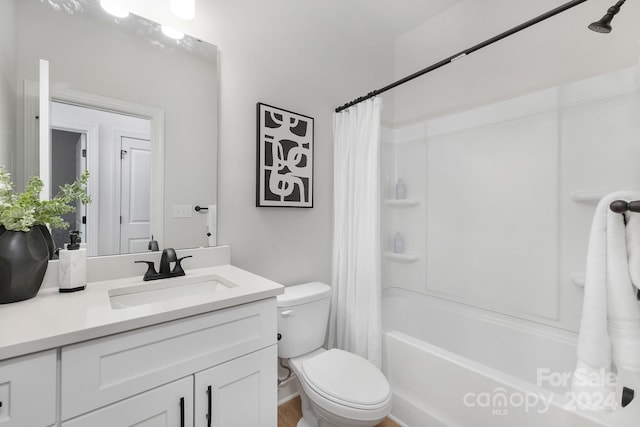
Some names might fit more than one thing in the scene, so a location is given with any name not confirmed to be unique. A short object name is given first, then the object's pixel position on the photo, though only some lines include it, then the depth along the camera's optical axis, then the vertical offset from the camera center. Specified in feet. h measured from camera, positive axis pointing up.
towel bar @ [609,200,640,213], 2.67 +0.08
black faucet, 3.99 -0.82
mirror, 3.59 +1.48
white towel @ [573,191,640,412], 2.79 -0.94
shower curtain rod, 3.59 +2.63
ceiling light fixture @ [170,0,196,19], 4.39 +3.26
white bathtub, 3.76 -2.74
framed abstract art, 5.47 +1.13
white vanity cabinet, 2.37 -1.59
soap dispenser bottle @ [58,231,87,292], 3.34 -0.66
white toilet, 3.89 -2.58
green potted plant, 2.84 -0.27
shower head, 3.33 +2.36
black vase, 2.83 -0.54
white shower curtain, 5.52 -0.41
